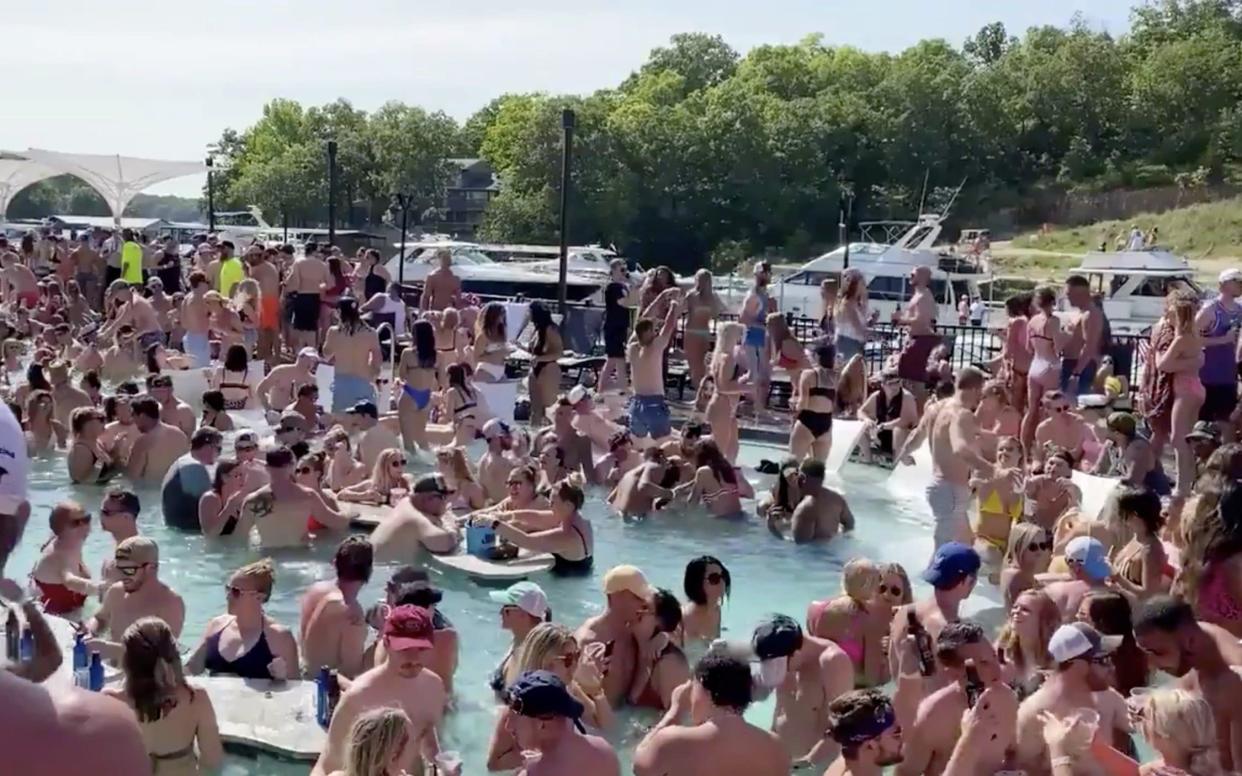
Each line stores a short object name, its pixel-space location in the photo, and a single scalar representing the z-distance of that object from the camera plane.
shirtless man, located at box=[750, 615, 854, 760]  5.83
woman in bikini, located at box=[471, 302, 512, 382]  13.58
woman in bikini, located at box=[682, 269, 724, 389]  14.95
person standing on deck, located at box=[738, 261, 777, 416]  14.48
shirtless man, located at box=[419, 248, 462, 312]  16.52
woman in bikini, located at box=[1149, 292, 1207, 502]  9.88
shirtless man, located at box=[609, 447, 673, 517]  11.04
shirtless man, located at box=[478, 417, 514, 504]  10.34
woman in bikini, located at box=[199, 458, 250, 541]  9.48
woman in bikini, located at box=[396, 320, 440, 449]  12.61
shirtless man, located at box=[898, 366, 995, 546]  9.12
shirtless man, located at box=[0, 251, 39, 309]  19.48
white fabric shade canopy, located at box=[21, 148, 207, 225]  39.25
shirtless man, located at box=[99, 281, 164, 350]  15.74
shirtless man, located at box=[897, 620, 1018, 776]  4.86
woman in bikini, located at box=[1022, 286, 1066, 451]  11.23
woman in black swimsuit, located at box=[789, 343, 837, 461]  11.62
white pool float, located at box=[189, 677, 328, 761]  6.04
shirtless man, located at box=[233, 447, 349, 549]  9.30
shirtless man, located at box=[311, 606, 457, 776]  5.04
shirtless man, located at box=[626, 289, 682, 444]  12.36
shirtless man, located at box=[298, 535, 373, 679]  6.57
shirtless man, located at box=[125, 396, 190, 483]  11.05
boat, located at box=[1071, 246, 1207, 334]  30.47
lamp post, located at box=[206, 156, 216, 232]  32.88
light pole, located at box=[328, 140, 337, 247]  24.12
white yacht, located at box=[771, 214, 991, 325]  30.39
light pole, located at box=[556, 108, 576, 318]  17.67
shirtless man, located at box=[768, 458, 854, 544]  10.11
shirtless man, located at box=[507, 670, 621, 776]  4.22
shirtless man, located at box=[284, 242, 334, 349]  16.34
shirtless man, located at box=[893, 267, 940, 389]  13.63
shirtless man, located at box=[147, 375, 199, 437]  11.67
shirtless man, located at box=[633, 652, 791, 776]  4.63
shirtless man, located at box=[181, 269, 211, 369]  15.97
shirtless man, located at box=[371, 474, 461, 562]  9.02
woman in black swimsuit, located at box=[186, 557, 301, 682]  6.50
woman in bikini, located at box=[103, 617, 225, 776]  5.05
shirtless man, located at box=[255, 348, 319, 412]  13.38
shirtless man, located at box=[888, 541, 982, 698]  5.89
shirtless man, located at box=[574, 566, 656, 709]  6.36
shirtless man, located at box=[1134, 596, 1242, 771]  4.68
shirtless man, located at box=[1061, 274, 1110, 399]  12.21
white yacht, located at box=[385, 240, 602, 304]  27.27
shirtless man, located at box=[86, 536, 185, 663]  6.52
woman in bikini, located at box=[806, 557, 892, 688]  6.62
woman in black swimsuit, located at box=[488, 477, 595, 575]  9.02
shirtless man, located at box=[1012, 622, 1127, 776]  4.68
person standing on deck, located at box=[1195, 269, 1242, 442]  10.25
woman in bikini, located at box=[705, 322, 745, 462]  11.82
